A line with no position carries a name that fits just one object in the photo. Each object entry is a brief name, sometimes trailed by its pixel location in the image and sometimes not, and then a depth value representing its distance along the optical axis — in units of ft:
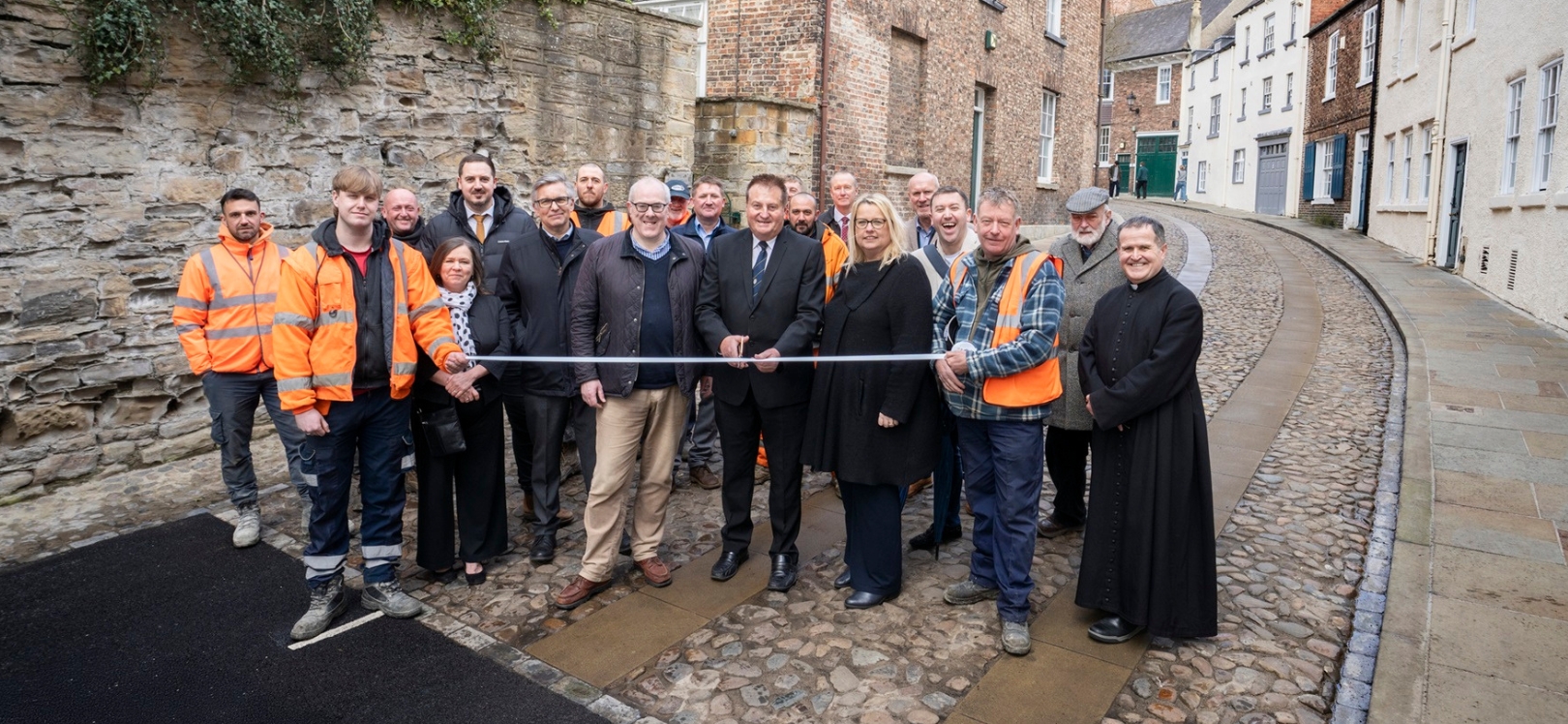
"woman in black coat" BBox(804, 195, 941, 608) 14.39
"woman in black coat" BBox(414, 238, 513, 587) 15.62
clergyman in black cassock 13.00
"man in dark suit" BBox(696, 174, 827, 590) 15.30
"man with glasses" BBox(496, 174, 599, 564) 17.03
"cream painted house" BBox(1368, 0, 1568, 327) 37.47
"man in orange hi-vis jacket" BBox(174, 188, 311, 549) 17.11
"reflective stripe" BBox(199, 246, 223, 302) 17.22
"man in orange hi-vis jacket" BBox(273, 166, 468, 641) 13.75
